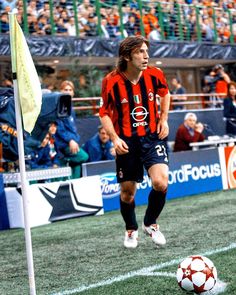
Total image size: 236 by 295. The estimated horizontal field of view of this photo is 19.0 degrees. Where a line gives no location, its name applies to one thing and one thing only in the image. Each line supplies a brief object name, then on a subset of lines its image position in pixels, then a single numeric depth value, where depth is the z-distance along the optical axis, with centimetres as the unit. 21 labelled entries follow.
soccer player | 636
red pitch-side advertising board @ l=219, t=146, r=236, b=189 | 1296
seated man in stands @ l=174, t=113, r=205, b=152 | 1393
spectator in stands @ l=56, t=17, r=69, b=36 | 1705
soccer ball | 438
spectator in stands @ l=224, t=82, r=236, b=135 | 1391
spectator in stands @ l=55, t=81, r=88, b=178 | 1069
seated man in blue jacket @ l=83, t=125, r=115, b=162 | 1172
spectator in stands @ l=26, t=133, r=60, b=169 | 1014
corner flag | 431
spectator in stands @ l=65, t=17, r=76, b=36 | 1730
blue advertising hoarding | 1077
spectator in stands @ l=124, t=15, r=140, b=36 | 1853
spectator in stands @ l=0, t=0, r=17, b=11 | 1504
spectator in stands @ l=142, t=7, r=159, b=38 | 1925
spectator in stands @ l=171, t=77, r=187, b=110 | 1911
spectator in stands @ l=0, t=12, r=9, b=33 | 1527
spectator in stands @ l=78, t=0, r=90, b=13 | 1736
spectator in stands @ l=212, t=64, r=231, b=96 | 2050
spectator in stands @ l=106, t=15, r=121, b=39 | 1833
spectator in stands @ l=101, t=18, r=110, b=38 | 1808
